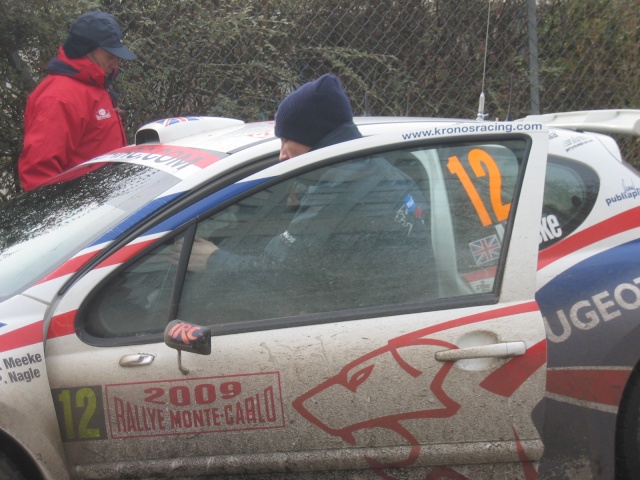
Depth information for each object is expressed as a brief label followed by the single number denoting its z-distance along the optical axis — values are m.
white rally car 5.11
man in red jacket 8.60
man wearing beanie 5.31
